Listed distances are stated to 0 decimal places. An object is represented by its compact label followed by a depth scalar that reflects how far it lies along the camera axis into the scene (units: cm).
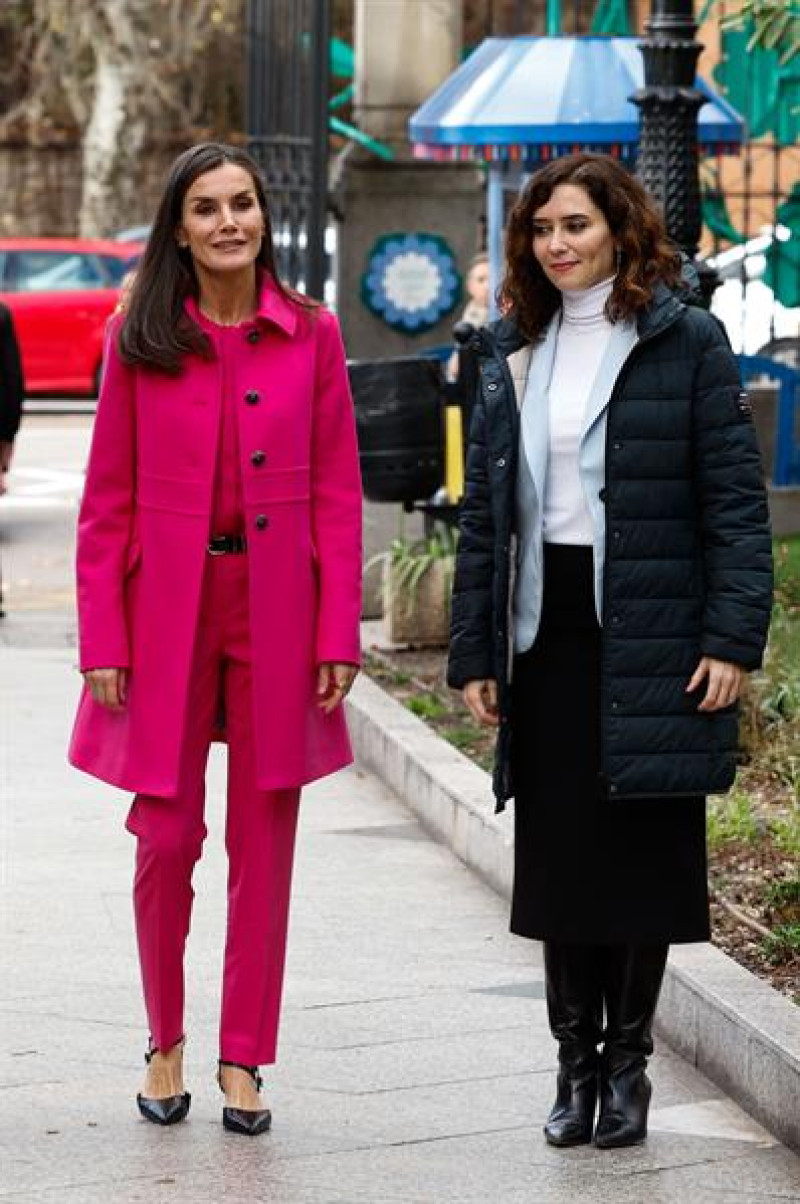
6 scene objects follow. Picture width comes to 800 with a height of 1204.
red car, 4343
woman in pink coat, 808
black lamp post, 1266
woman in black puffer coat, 780
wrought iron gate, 1985
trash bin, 1713
